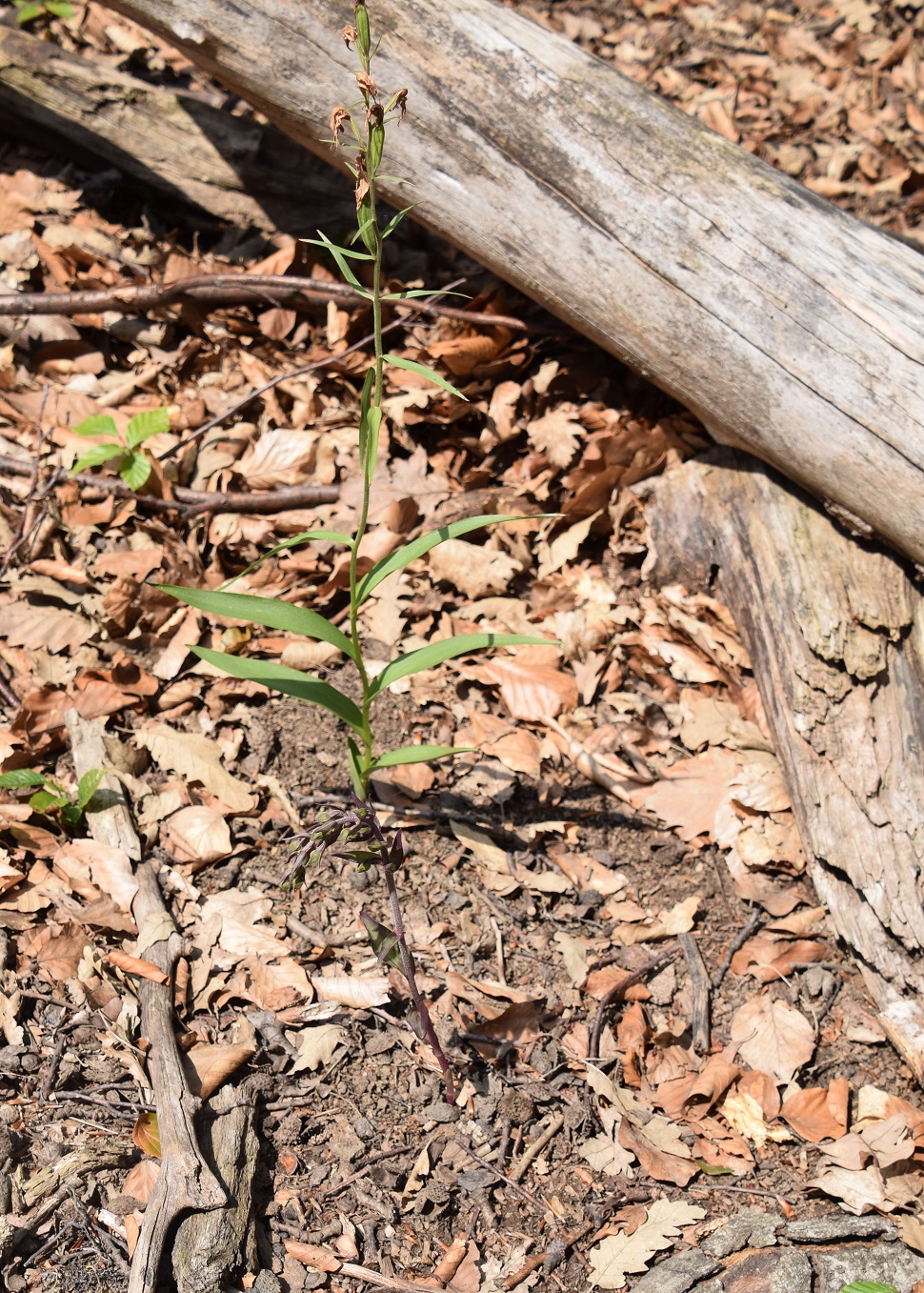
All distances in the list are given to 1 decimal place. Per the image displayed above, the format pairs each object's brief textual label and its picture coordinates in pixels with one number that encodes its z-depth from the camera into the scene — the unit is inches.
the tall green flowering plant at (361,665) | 63.1
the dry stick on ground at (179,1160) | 67.6
